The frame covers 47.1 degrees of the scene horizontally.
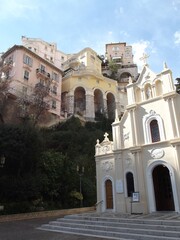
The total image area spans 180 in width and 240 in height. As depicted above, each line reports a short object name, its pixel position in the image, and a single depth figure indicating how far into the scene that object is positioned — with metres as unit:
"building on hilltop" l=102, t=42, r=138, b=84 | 62.50
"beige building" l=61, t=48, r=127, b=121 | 42.22
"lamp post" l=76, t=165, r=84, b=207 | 23.11
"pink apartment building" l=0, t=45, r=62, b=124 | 32.09
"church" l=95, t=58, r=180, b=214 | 13.95
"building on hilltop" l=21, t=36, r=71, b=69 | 58.69
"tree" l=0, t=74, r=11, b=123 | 26.83
